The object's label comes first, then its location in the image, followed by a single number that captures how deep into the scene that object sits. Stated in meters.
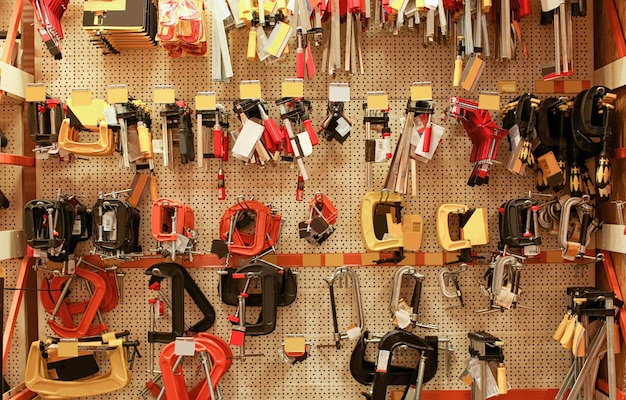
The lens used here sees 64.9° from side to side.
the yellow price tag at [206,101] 2.93
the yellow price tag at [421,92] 2.94
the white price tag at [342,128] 2.96
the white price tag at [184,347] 2.89
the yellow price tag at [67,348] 2.92
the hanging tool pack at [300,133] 2.91
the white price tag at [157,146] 3.01
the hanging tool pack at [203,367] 2.90
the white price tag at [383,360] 2.91
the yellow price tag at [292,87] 2.91
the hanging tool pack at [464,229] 2.94
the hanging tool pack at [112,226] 2.83
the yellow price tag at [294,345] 2.98
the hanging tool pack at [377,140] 2.95
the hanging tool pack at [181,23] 2.81
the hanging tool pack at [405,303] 2.96
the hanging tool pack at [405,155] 2.95
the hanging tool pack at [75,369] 2.95
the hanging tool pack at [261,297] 2.90
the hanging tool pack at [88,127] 2.81
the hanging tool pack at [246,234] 2.91
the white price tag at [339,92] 2.89
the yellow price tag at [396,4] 2.81
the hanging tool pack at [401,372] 2.92
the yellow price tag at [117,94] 2.91
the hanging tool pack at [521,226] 2.89
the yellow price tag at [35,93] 2.88
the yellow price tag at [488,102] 2.96
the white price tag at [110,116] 2.85
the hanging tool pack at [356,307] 2.99
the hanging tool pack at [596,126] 2.79
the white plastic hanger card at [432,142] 2.92
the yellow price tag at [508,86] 3.10
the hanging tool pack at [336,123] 2.95
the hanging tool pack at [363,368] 3.03
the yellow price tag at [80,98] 2.89
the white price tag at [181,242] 2.87
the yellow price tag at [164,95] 2.93
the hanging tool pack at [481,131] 2.91
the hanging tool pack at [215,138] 2.91
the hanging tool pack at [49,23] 2.86
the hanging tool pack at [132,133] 2.87
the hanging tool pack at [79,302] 3.00
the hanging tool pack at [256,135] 2.88
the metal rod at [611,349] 2.79
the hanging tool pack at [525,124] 2.88
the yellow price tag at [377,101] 2.93
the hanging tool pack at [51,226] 2.80
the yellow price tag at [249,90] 2.92
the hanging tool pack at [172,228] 2.86
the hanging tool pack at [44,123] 2.85
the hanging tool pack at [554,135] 2.92
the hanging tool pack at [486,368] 2.85
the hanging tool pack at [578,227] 2.91
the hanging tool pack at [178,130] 2.92
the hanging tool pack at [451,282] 3.05
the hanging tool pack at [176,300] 2.98
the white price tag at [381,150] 2.96
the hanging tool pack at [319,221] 2.98
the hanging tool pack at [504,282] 2.92
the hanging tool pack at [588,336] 2.82
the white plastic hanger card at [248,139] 2.88
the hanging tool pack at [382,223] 2.94
